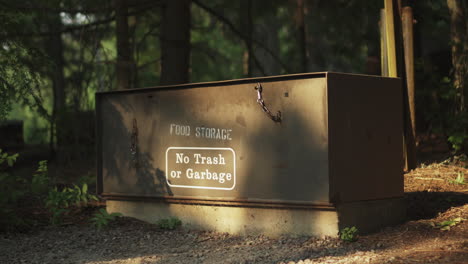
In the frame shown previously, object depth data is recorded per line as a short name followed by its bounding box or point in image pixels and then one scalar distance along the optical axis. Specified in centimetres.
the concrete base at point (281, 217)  635
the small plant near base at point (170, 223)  740
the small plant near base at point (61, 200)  794
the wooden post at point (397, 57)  873
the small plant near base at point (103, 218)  752
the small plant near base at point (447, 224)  632
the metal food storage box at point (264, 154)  630
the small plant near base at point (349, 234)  615
